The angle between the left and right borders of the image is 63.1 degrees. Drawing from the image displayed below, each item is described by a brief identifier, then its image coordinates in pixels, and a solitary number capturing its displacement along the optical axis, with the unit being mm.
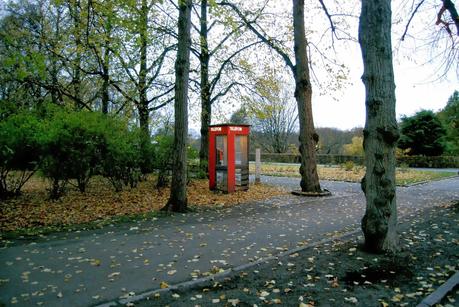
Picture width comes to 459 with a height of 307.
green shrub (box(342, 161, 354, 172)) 27031
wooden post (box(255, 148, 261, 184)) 18344
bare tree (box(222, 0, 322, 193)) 14062
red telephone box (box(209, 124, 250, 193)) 14281
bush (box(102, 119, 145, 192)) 12242
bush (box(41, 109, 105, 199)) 10938
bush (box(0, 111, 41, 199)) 10805
